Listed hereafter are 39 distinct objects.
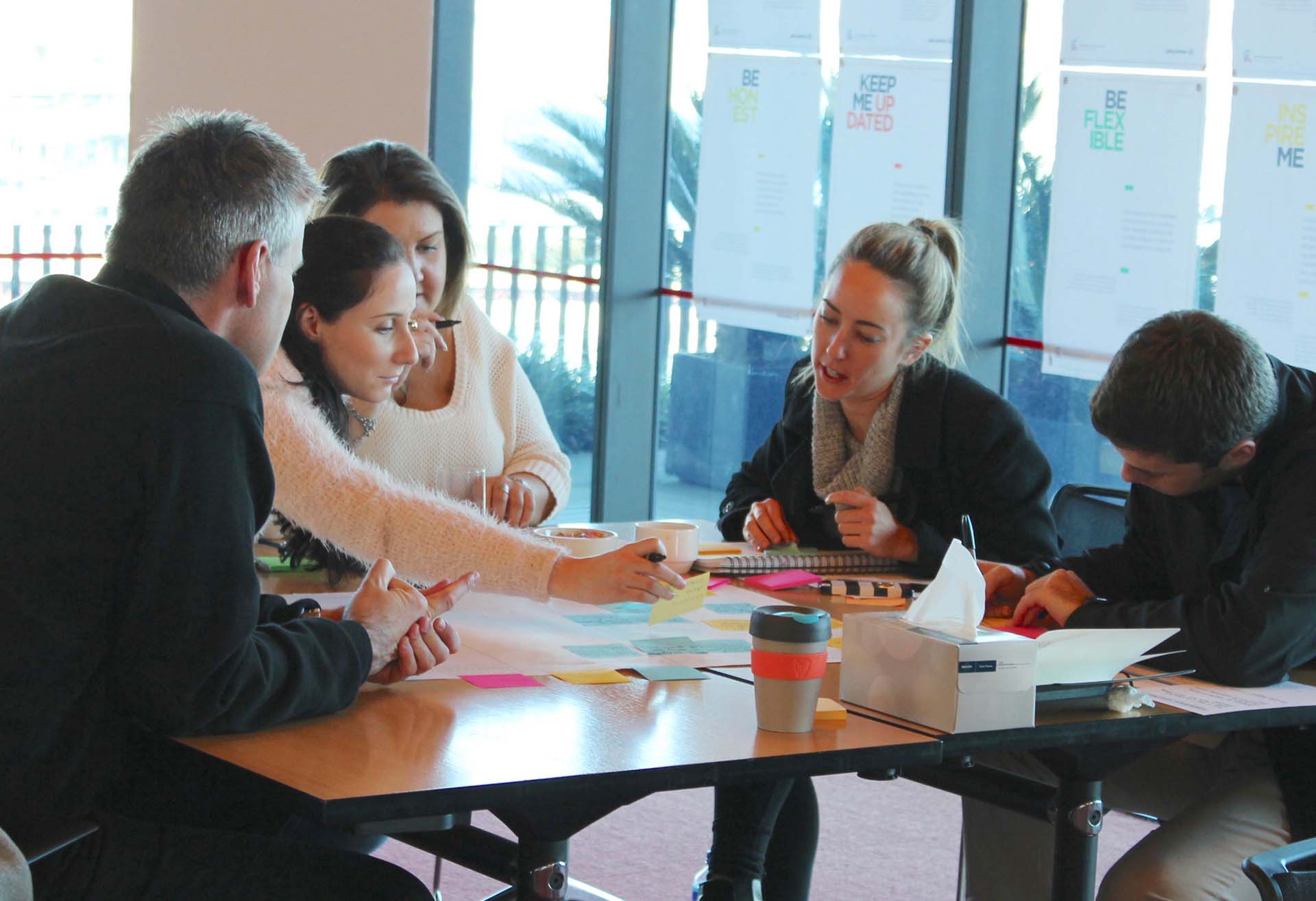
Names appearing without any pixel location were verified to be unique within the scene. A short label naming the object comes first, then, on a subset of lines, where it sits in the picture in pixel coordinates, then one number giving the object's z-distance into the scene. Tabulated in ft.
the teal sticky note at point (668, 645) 12.79
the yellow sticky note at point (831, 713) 10.70
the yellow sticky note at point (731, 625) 13.90
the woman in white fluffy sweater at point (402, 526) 13.23
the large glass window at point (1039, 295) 27.62
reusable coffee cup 10.22
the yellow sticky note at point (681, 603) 12.97
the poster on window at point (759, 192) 33.69
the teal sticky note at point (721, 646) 12.91
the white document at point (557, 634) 12.17
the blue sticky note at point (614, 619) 13.95
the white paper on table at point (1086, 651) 11.26
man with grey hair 9.19
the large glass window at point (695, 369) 35.63
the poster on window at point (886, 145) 29.49
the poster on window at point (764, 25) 33.17
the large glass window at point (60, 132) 42.16
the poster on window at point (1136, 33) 25.14
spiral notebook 16.41
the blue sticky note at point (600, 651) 12.50
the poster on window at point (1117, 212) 25.53
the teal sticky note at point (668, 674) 11.75
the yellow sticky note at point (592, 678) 11.57
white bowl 15.76
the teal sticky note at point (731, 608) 14.69
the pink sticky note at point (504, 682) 11.38
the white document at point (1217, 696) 11.62
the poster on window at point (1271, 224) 23.83
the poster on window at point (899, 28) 29.36
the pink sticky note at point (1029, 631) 14.00
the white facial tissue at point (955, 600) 10.87
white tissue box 10.51
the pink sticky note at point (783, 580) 15.85
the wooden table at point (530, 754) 8.82
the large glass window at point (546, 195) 37.40
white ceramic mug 16.27
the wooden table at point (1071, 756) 10.73
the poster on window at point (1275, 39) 23.60
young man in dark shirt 12.23
